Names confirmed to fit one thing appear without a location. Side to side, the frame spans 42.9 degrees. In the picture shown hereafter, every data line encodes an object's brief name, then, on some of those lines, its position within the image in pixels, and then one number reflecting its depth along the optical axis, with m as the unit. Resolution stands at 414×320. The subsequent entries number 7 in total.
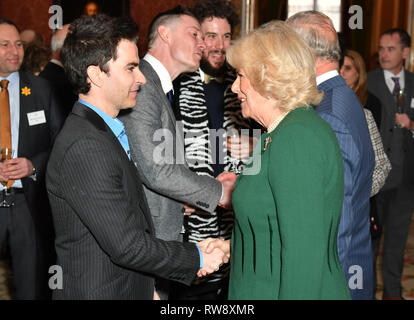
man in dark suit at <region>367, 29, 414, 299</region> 4.57
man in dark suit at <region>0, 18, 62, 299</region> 3.44
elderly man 2.20
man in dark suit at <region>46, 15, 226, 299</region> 1.71
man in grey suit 2.55
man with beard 3.06
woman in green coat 1.54
